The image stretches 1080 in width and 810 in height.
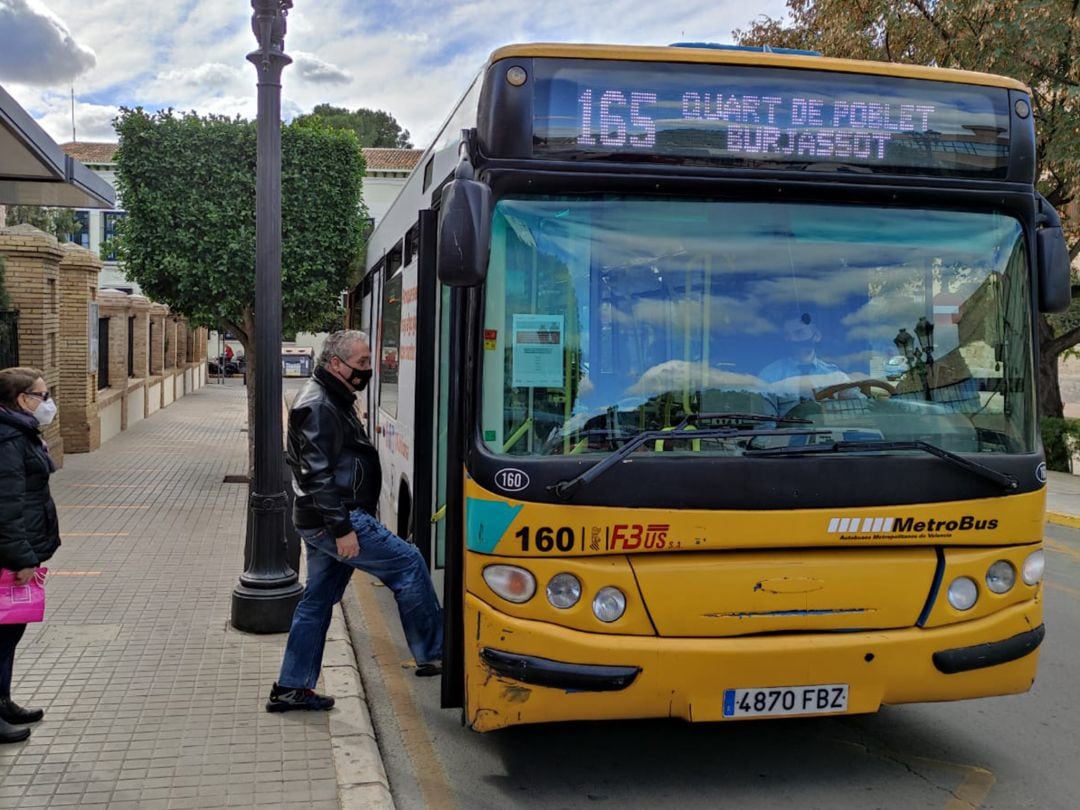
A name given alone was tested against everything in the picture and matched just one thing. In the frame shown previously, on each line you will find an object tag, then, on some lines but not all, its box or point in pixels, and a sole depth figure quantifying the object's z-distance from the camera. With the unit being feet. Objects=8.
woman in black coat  14.92
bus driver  14.25
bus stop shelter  30.01
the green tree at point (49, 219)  107.65
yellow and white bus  13.76
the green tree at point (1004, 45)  52.90
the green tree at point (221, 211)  44.19
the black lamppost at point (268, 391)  22.22
